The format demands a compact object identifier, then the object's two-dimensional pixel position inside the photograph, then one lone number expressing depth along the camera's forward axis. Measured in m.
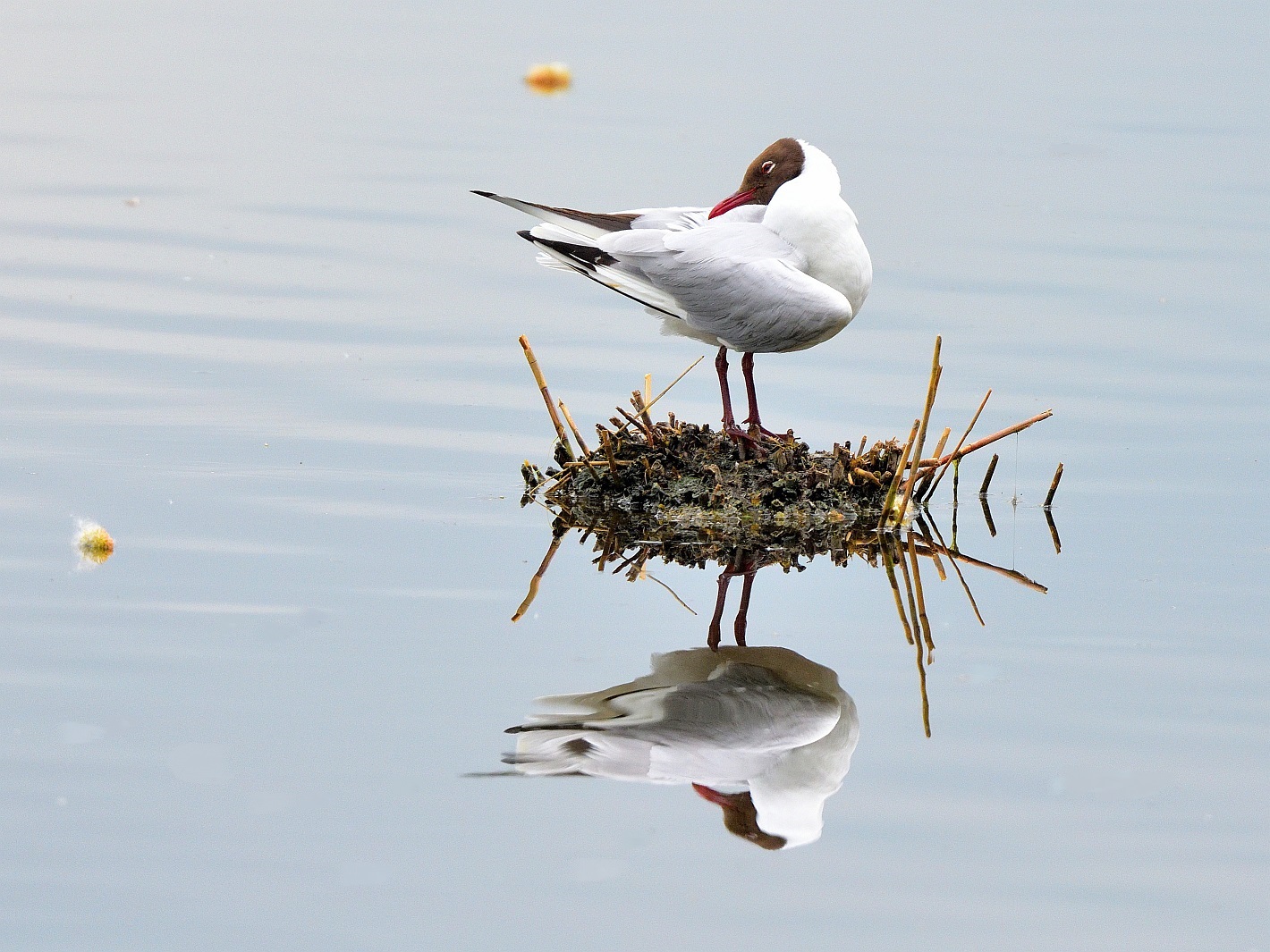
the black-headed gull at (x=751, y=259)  14.15
